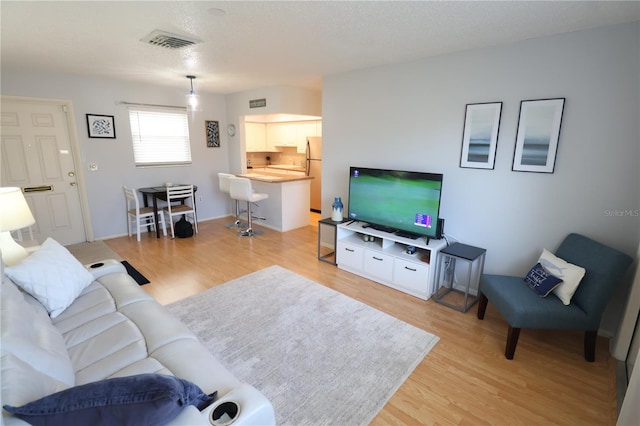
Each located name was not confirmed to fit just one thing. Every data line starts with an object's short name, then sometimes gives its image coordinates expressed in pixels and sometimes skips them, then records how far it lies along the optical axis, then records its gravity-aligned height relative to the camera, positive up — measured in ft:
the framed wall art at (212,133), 19.47 +0.93
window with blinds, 16.69 +0.66
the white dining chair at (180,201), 16.30 -3.09
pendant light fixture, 14.32 +2.27
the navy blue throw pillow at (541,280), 7.72 -3.32
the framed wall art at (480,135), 9.43 +0.47
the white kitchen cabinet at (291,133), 22.13 +1.13
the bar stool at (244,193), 15.81 -2.30
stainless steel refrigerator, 21.86 -1.24
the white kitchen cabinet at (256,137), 23.84 +0.86
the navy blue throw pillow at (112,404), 3.08 -2.66
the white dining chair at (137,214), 15.62 -3.42
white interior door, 13.22 -0.80
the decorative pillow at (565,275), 7.47 -3.04
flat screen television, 10.28 -1.81
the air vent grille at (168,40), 8.38 +3.03
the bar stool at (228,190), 17.65 -2.41
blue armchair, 7.10 -3.65
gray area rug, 6.36 -5.05
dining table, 16.01 -2.52
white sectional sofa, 3.76 -3.44
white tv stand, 10.34 -3.90
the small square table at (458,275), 9.69 -4.37
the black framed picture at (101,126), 14.93 +1.01
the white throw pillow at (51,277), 6.23 -2.75
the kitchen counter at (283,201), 17.65 -3.09
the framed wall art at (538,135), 8.46 +0.43
